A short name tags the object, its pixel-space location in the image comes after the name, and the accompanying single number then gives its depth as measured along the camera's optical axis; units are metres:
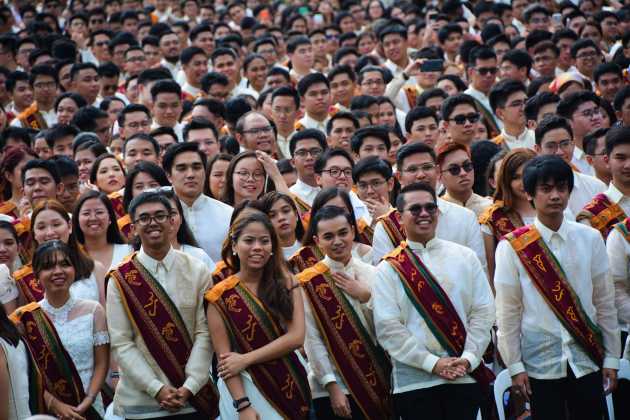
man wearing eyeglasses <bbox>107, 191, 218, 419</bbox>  11.15
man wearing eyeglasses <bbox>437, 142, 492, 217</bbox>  14.40
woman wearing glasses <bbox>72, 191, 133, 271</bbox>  13.48
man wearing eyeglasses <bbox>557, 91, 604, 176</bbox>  17.87
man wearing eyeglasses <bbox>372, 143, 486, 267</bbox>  13.29
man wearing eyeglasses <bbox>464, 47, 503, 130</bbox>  21.36
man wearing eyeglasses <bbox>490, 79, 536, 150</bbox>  18.52
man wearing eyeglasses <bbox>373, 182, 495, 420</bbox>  11.16
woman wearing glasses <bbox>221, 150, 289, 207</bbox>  14.56
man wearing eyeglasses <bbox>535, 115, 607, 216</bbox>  15.70
